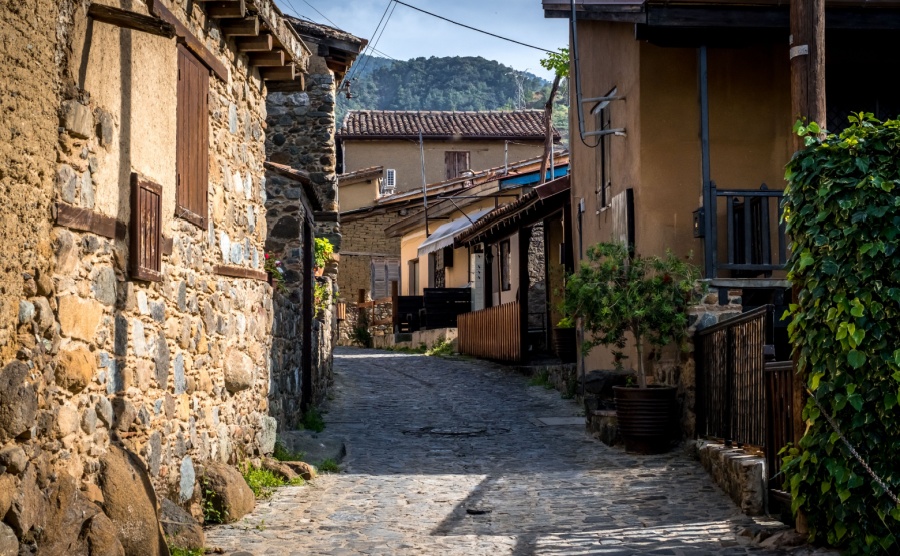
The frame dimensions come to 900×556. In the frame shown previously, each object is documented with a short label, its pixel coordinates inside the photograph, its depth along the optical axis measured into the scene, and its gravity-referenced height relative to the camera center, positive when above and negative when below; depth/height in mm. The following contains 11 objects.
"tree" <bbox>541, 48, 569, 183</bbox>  20969 +4954
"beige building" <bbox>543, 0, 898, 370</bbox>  11359 +2335
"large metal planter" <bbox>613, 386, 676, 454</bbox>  10781 -987
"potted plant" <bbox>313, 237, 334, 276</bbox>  15906 +1108
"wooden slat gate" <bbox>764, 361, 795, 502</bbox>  7434 -700
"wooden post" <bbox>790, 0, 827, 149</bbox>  7039 +1739
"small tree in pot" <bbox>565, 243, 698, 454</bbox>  10797 +112
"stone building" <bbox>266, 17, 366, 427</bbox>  12156 +1604
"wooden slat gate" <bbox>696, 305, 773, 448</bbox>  8414 -509
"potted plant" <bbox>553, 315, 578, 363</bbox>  17766 -312
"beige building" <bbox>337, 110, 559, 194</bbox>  37562 +6419
